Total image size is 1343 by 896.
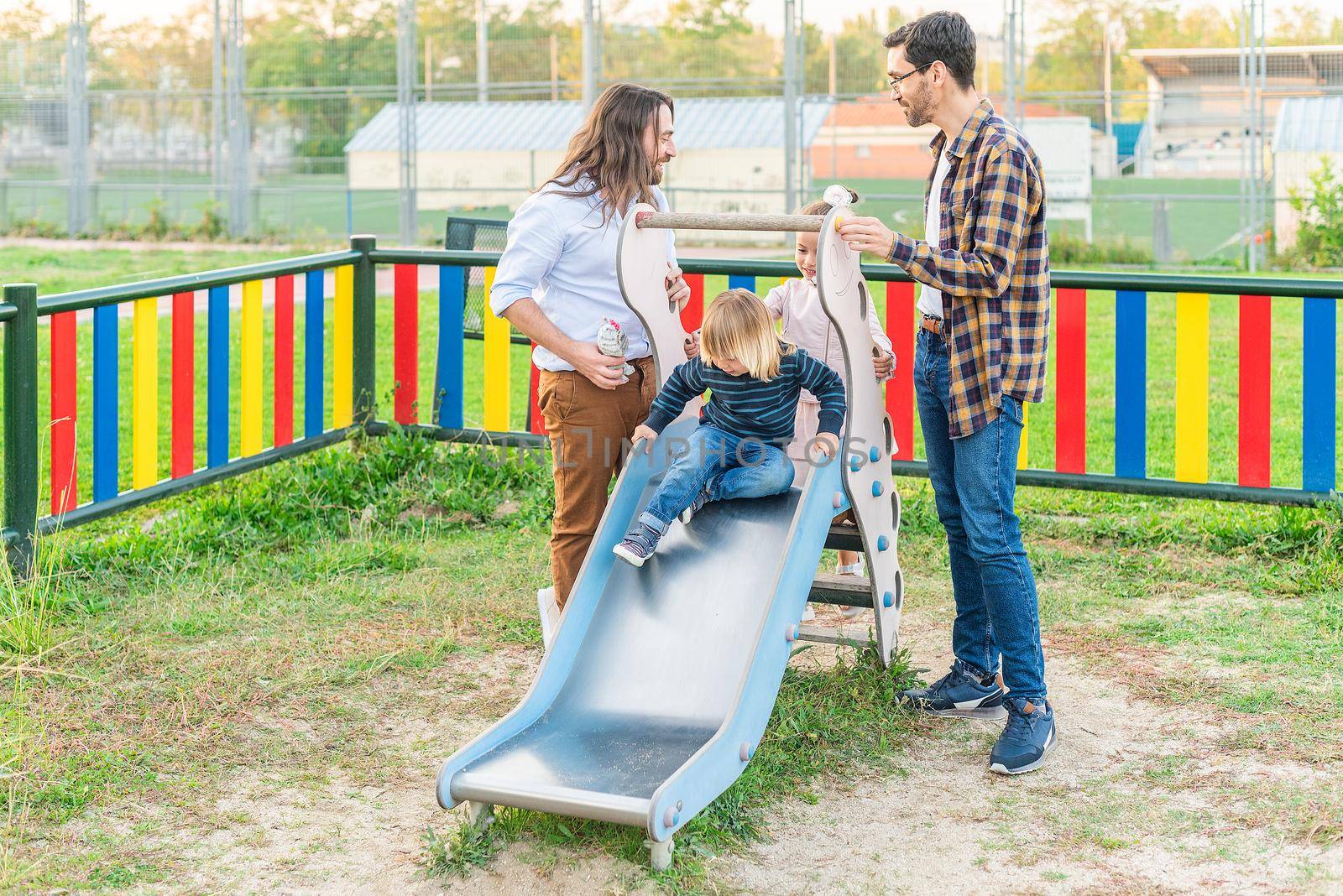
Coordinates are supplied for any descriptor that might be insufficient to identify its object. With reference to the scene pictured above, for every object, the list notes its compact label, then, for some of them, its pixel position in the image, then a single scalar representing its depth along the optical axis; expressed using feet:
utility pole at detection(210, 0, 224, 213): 68.59
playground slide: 11.21
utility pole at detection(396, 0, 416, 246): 61.72
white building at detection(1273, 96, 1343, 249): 53.47
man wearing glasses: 12.31
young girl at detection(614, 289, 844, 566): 13.30
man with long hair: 13.69
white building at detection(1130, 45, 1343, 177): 58.29
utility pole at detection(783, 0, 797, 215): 55.83
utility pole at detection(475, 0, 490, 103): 64.03
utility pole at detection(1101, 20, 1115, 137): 55.81
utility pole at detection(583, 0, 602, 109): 59.41
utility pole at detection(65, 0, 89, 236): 72.18
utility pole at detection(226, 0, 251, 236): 67.87
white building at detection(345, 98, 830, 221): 61.05
